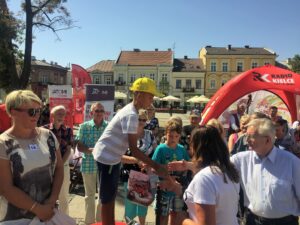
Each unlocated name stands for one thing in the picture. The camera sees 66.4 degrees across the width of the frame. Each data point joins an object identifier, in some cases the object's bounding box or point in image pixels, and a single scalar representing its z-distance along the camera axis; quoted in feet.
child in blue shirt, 8.90
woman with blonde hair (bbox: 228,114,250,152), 10.12
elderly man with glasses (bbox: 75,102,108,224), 10.99
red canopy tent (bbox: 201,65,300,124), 16.20
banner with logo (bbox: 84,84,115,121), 18.38
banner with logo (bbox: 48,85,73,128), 21.19
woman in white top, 4.52
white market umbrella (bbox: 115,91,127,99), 79.02
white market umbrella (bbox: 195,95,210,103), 87.91
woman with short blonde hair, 4.87
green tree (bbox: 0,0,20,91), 34.13
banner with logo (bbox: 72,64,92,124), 21.68
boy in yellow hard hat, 6.41
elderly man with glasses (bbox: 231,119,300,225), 5.83
